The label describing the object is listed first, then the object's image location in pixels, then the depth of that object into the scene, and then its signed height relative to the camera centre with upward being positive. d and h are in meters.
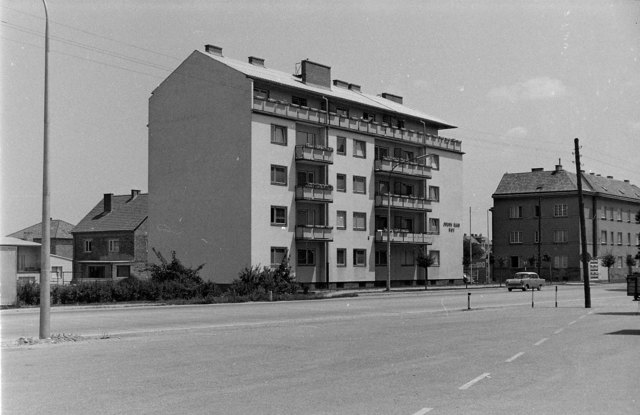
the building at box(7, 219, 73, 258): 103.00 +3.60
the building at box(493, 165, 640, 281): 92.50 +5.08
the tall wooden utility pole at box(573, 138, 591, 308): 34.12 +1.27
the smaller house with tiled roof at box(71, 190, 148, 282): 80.38 +2.68
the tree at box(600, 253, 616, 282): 90.19 +0.21
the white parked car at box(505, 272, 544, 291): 60.78 -1.63
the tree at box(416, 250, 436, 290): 66.94 +0.09
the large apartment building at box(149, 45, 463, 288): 54.62 +7.00
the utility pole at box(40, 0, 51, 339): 17.97 +0.81
